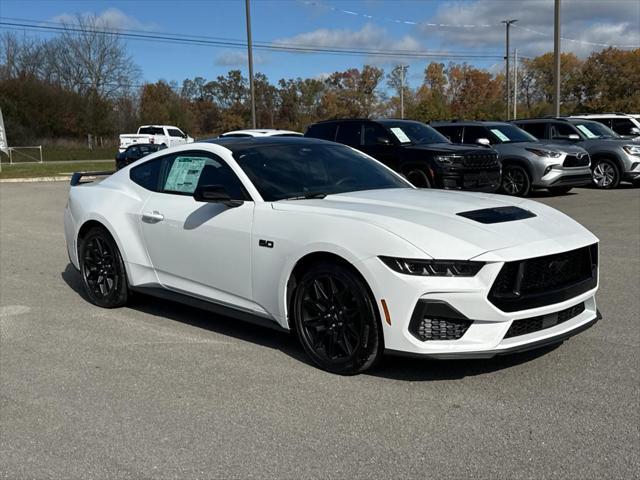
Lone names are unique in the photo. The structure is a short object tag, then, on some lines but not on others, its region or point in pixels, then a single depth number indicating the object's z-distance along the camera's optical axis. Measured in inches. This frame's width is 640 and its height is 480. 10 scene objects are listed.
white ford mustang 150.5
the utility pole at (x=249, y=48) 1237.1
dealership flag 1138.9
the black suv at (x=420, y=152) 471.8
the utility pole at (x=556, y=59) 978.7
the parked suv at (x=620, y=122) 777.6
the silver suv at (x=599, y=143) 652.7
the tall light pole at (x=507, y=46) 1925.0
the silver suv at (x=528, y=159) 577.0
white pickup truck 1263.5
